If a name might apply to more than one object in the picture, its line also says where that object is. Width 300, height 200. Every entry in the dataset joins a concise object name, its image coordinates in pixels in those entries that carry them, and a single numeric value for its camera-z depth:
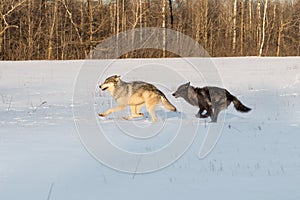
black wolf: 15.30
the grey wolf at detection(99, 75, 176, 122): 14.95
